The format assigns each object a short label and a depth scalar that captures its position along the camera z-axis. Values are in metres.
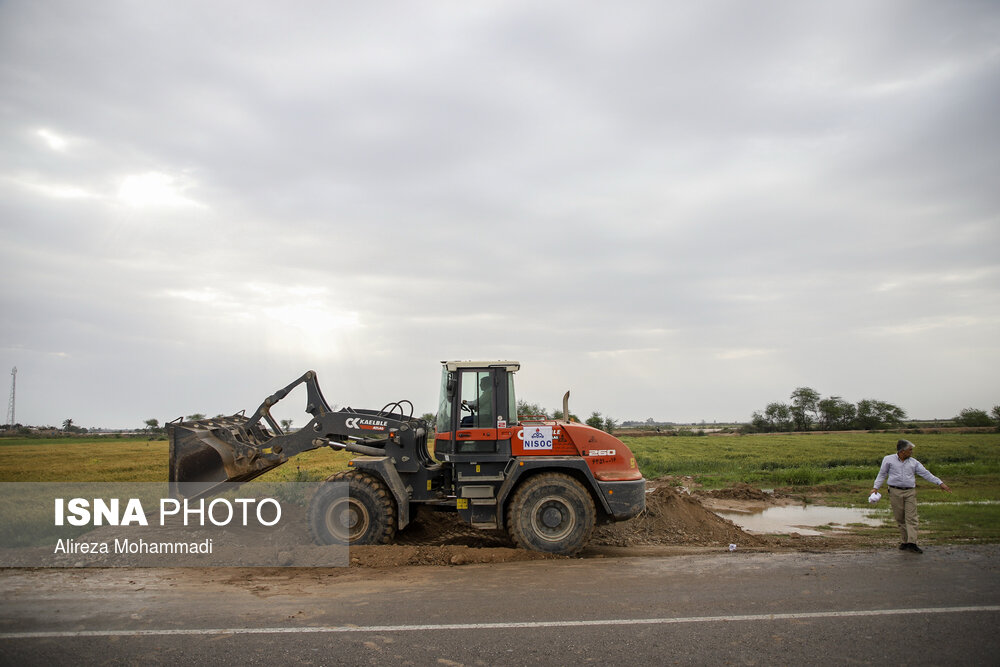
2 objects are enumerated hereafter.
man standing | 9.57
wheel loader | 9.63
